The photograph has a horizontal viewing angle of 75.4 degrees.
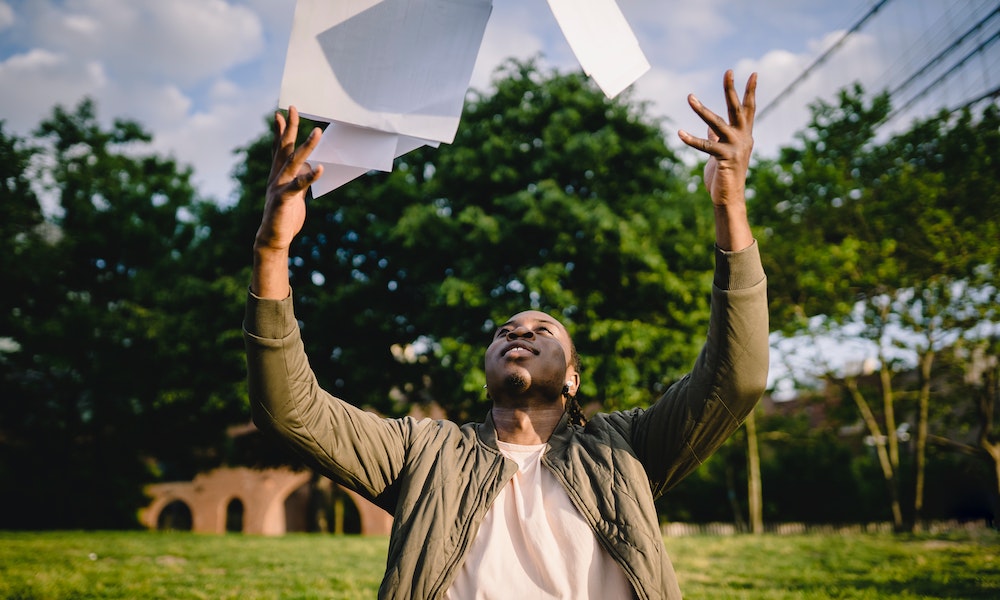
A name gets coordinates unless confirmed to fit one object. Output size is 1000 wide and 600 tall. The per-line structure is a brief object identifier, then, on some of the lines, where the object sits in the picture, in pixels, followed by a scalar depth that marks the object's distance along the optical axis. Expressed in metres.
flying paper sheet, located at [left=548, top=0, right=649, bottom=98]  1.70
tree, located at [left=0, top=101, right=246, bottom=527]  19.91
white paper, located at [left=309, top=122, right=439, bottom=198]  1.84
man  1.88
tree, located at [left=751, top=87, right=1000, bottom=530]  15.19
